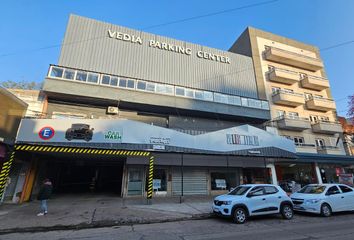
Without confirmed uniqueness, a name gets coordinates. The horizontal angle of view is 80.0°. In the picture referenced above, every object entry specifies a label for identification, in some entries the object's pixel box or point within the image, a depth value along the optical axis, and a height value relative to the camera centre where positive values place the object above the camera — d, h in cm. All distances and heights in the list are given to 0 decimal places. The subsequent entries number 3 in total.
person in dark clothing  1041 -34
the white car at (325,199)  1117 -42
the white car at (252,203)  964 -56
